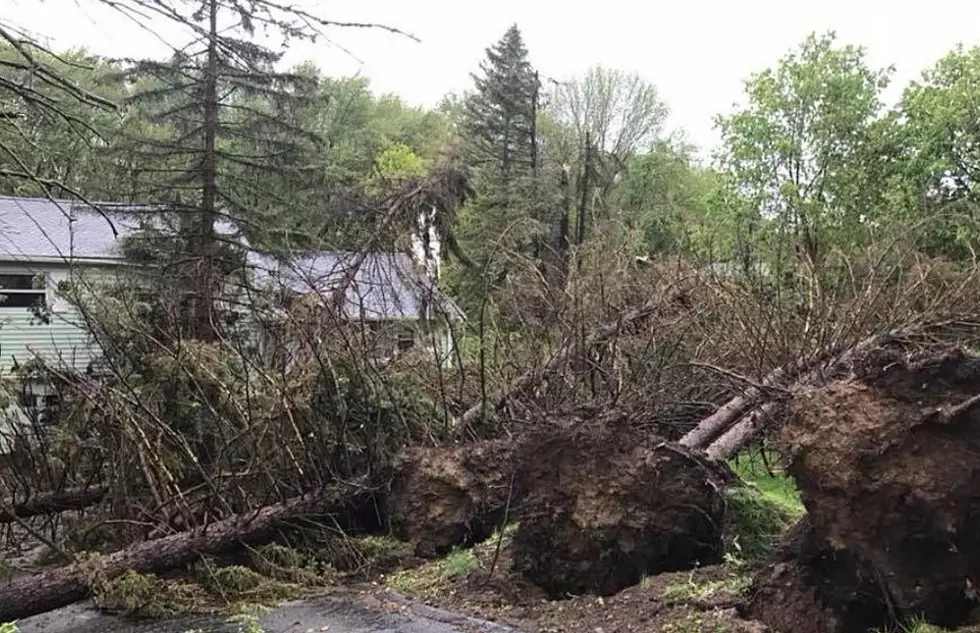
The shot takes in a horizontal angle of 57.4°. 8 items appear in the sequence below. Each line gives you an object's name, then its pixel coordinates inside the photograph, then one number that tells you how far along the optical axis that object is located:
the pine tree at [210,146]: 12.96
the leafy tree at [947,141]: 18.28
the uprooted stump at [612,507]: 5.61
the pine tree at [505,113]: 26.70
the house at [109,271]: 9.05
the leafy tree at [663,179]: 30.06
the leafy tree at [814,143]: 20.95
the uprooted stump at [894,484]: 3.71
